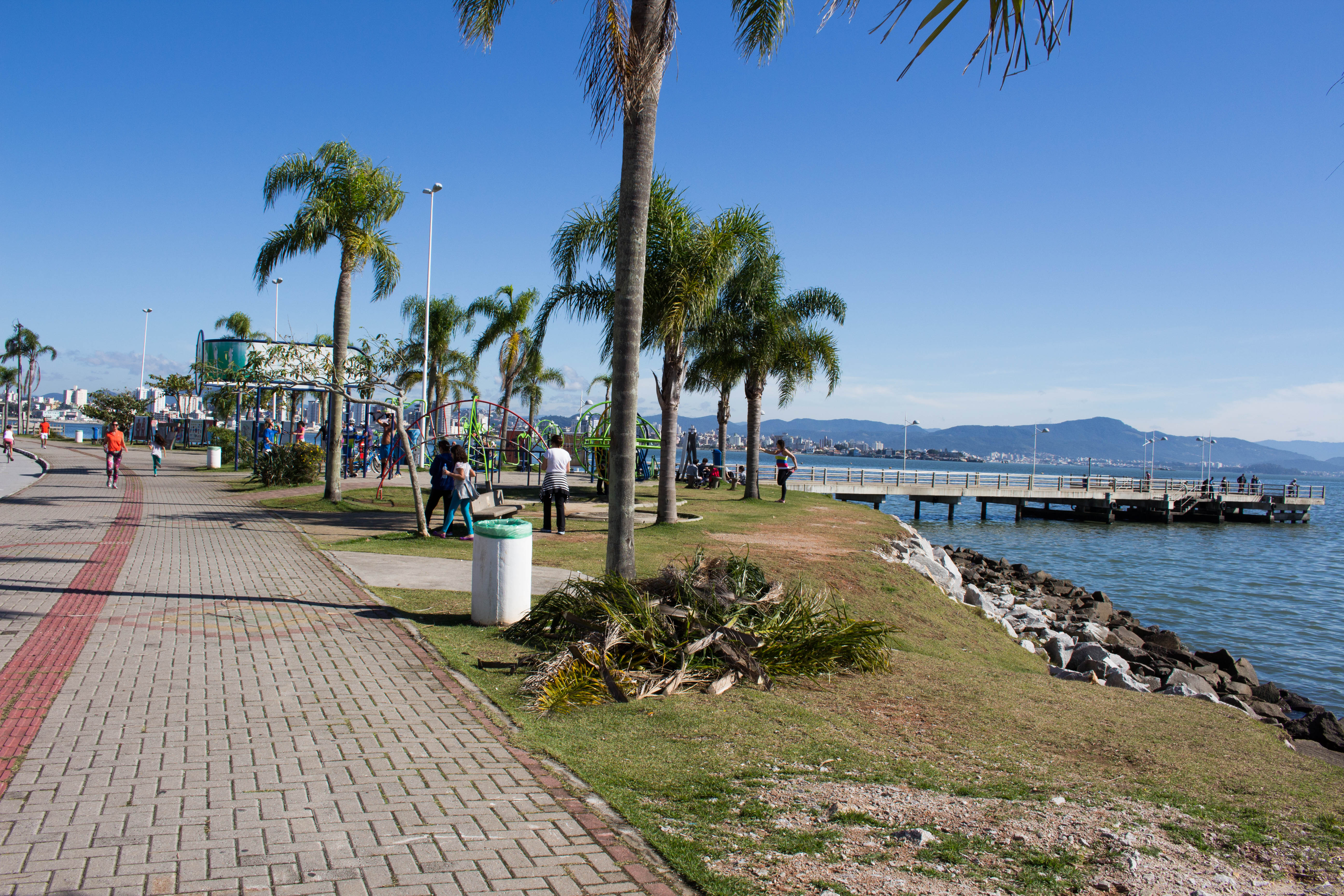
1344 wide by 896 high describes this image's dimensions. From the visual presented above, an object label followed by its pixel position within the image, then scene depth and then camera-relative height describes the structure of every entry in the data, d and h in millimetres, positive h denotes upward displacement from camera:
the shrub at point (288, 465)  24781 -1111
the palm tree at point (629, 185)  8539 +2663
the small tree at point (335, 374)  14312 +972
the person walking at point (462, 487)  13836 -882
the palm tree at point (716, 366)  25250 +2337
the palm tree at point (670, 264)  16812 +3515
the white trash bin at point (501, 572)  8188 -1313
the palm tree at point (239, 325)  63188 +7354
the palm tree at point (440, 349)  44719 +4344
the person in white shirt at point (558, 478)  14484 -704
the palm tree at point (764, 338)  24531 +3115
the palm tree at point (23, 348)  85500 +6859
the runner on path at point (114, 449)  22891 -772
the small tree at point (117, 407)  57625 +903
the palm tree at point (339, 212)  19250 +4893
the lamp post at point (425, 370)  28094 +2243
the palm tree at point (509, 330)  40312 +4909
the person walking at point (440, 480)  14398 -813
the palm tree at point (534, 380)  45688 +3219
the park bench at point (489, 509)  17828 -1667
